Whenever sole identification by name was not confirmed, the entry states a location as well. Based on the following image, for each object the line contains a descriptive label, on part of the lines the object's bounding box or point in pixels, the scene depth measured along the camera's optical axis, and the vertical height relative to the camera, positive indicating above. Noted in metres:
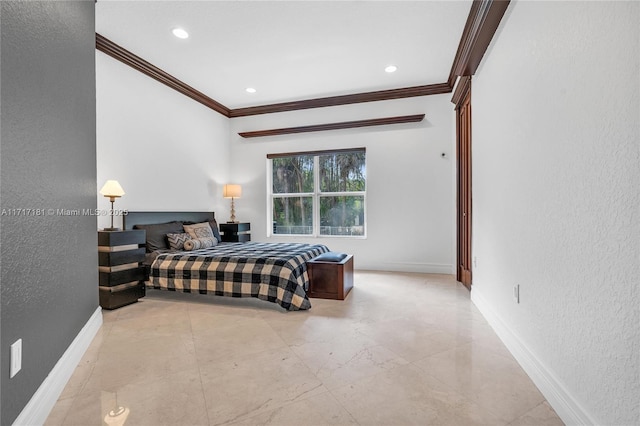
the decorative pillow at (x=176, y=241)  3.98 -0.34
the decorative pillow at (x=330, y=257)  3.51 -0.52
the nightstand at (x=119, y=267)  3.01 -0.52
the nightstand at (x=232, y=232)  5.19 -0.32
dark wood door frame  3.79 +0.40
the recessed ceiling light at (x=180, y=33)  3.24 +1.88
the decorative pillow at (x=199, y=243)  3.90 -0.38
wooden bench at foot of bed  3.36 -0.71
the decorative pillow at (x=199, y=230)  4.36 -0.24
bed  3.05 -0.58
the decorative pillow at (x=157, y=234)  3.84 -0.25
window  5.25 +0.34
